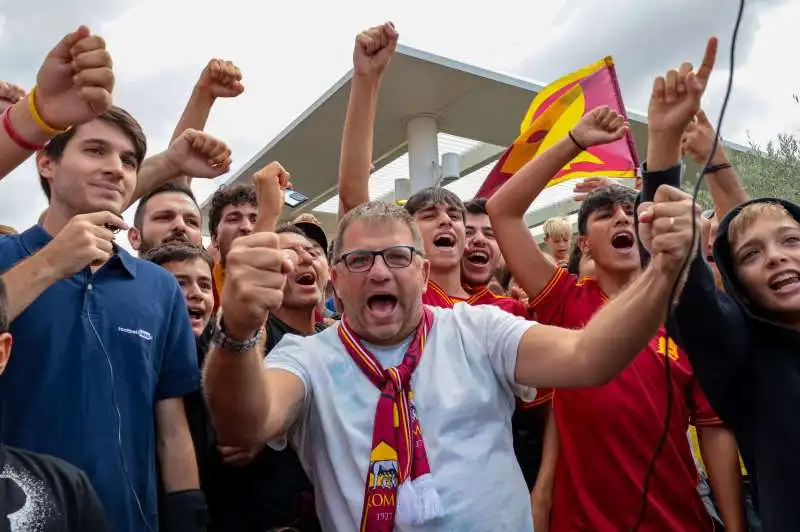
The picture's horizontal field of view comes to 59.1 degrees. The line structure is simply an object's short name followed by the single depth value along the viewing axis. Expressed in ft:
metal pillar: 40.73
